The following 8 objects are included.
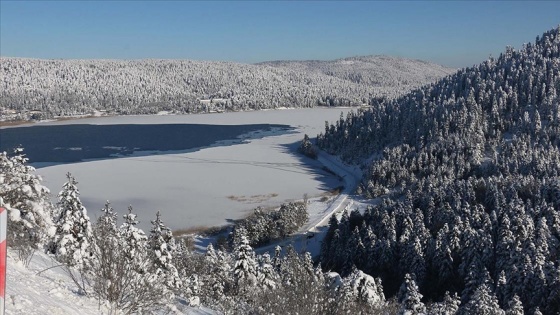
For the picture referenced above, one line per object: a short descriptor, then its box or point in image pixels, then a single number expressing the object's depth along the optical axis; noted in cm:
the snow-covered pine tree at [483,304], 3372
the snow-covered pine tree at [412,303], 3306
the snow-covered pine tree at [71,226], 2262
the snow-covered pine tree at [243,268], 3025
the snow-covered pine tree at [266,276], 3018
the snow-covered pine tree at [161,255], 2736
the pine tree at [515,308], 3431
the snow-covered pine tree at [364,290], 2985
